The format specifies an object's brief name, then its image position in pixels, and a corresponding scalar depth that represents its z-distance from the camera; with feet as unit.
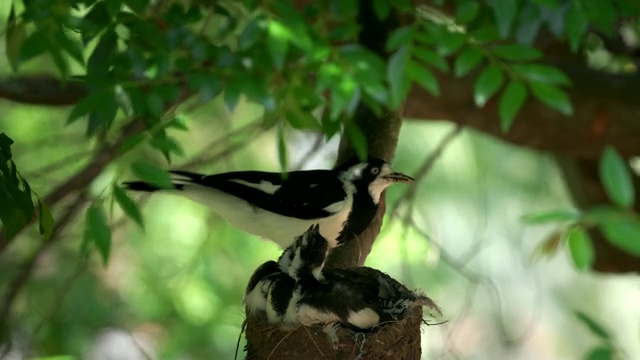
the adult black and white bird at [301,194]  25.84
